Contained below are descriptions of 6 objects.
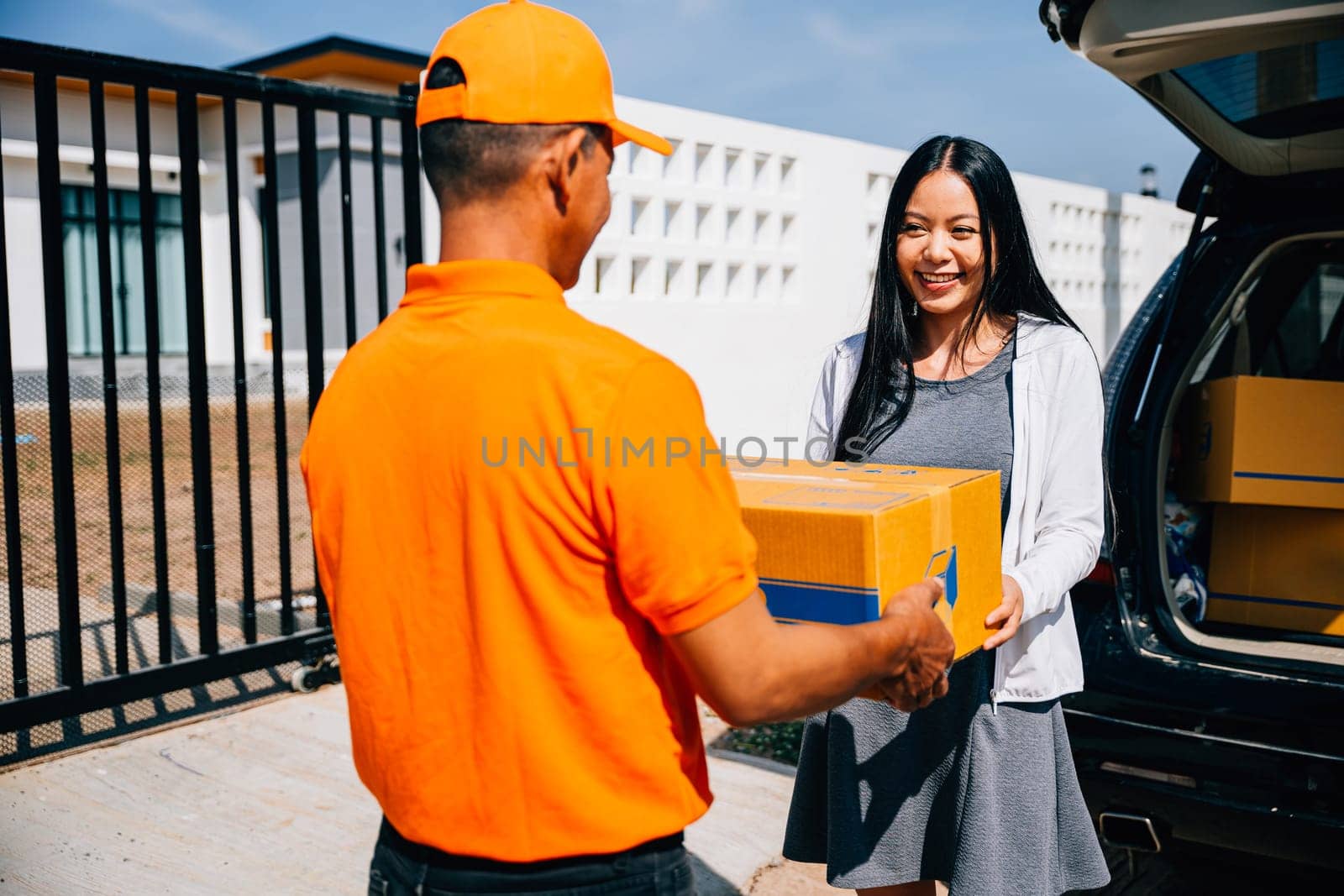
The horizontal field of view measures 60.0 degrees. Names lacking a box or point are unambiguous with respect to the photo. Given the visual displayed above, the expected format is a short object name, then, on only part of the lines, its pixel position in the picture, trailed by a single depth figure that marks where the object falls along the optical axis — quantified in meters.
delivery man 1.16
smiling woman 2.08
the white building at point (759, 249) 6.87
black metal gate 3.61
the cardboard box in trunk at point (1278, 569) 3.04
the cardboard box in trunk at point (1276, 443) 2.95
